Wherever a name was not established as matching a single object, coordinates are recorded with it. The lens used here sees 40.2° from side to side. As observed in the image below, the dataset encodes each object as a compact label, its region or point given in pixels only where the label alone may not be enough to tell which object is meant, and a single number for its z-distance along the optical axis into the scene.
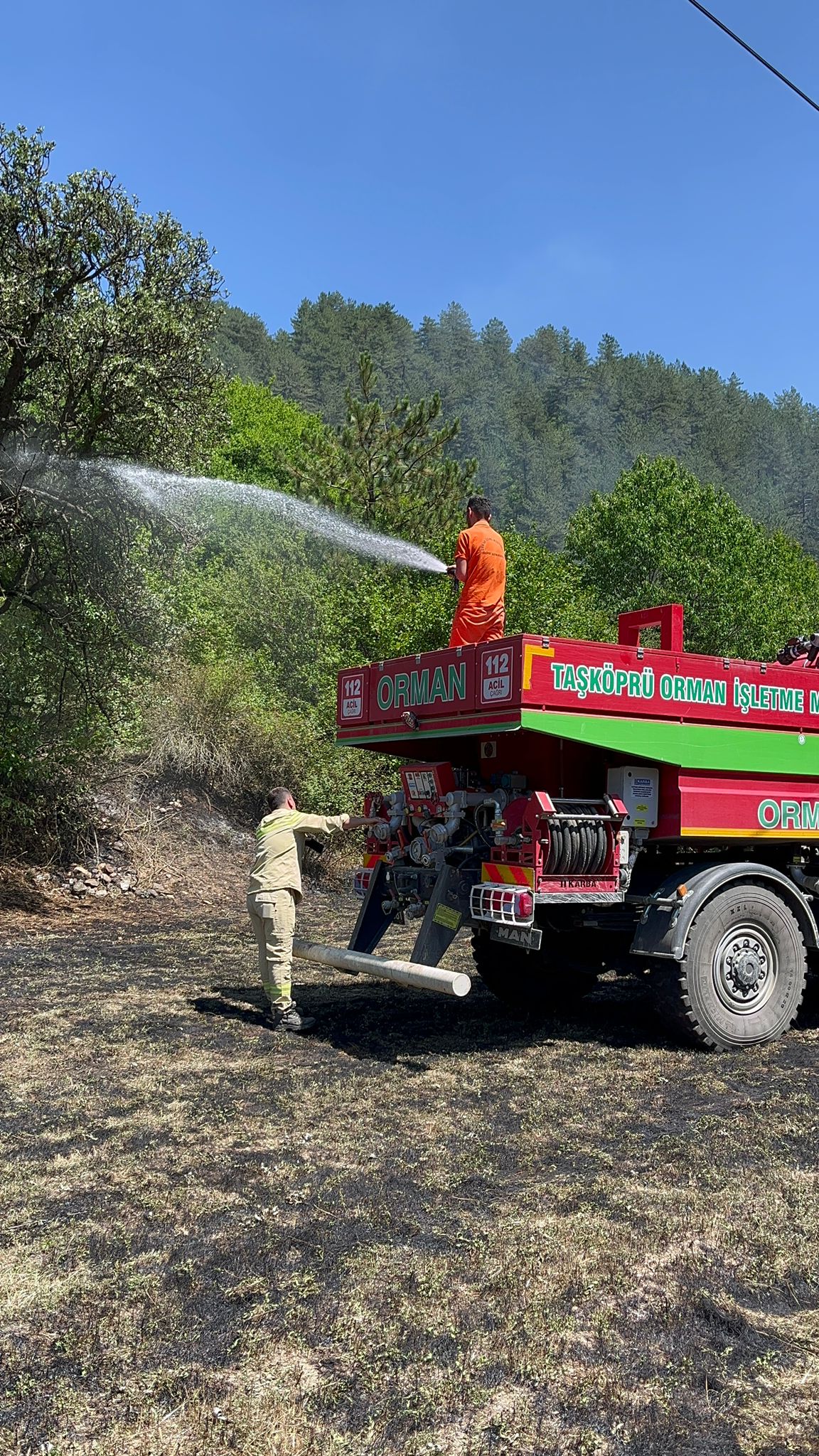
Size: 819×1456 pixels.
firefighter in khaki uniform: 7.38
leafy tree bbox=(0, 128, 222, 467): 10.77
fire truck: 6.53
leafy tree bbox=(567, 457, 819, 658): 34.72
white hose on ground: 6.23
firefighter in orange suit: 7.38
